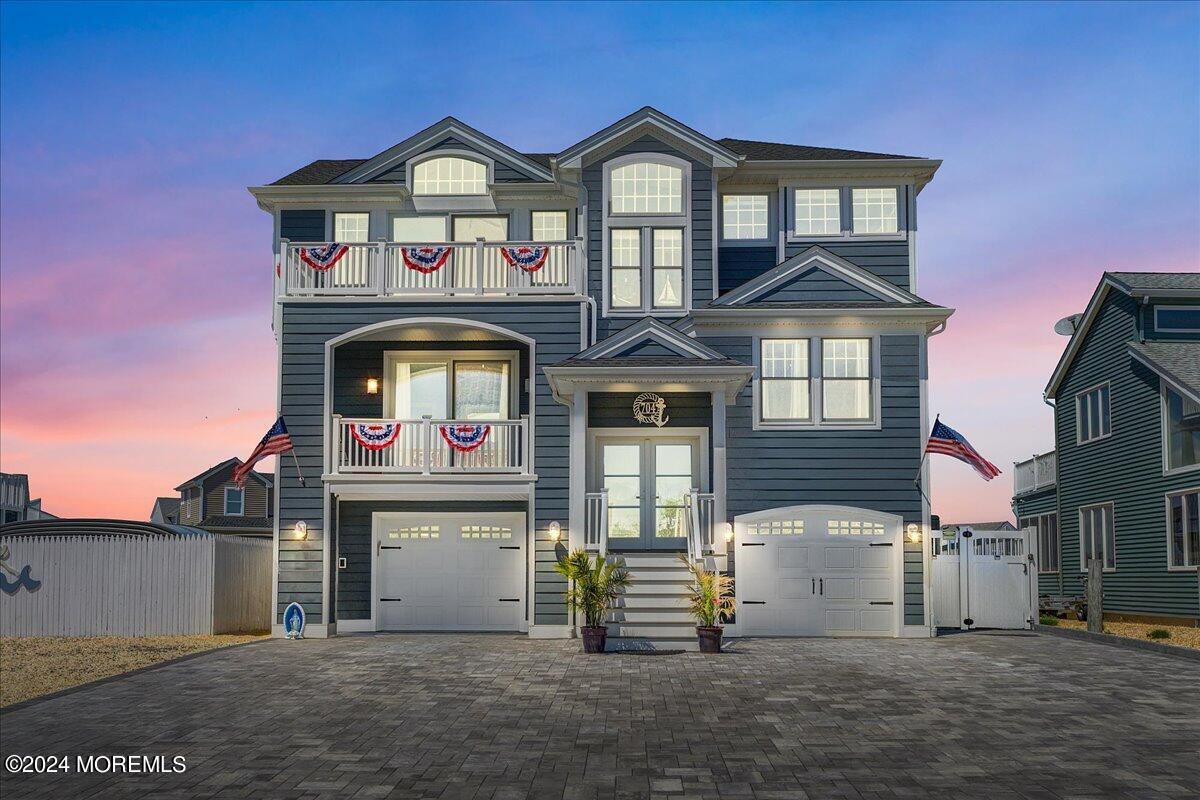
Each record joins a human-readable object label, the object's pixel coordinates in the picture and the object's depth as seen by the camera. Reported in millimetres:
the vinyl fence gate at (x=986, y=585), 22672
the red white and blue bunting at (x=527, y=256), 21172
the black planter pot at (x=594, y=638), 17688
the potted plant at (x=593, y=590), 17766
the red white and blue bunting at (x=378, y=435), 20938
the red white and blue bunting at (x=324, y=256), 21328
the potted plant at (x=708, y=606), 17656
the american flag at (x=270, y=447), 20328
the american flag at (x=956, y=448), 19828
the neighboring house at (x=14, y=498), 49188
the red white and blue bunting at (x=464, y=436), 20781
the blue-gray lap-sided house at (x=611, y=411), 20797
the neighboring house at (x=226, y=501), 52281
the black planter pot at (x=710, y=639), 17625
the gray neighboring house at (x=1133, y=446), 23844
